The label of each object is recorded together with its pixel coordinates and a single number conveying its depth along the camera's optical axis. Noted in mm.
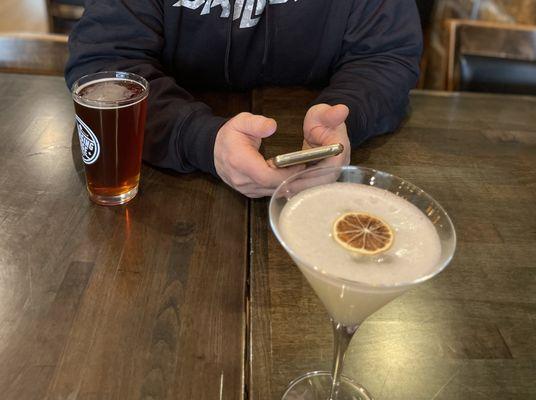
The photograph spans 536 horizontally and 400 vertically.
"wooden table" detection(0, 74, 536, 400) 577
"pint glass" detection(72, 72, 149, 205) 739
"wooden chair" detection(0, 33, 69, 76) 1219
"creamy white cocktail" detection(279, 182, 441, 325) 497
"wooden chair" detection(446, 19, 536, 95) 1420
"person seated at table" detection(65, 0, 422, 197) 834
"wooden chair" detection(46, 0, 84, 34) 1802
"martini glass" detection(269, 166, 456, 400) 490
